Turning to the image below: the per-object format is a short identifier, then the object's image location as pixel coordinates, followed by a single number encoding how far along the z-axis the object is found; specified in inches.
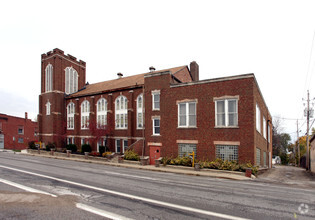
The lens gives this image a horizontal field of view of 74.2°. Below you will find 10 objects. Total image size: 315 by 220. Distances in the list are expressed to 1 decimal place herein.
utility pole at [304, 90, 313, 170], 1373.0
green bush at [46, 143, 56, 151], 1440.1
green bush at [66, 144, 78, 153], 1380.4
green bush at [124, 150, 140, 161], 930.4
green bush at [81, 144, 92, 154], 1293.1
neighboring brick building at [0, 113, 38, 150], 2003.2
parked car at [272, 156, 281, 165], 2300.0
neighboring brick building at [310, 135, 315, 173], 992.8
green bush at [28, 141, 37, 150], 1511.1
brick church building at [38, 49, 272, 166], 727.7
